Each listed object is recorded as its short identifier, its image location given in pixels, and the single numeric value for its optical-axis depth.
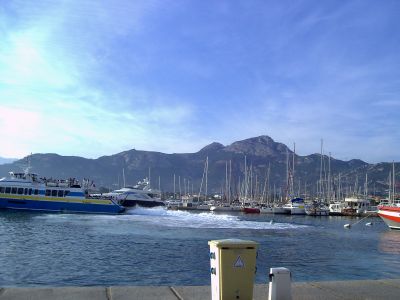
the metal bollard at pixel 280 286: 9.03
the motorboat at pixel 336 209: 111.50
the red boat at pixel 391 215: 58.94
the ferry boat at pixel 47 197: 71.69
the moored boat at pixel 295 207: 110.73
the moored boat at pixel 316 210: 107.88
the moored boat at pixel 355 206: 112.26
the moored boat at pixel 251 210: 114.69
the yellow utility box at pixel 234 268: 8.83
